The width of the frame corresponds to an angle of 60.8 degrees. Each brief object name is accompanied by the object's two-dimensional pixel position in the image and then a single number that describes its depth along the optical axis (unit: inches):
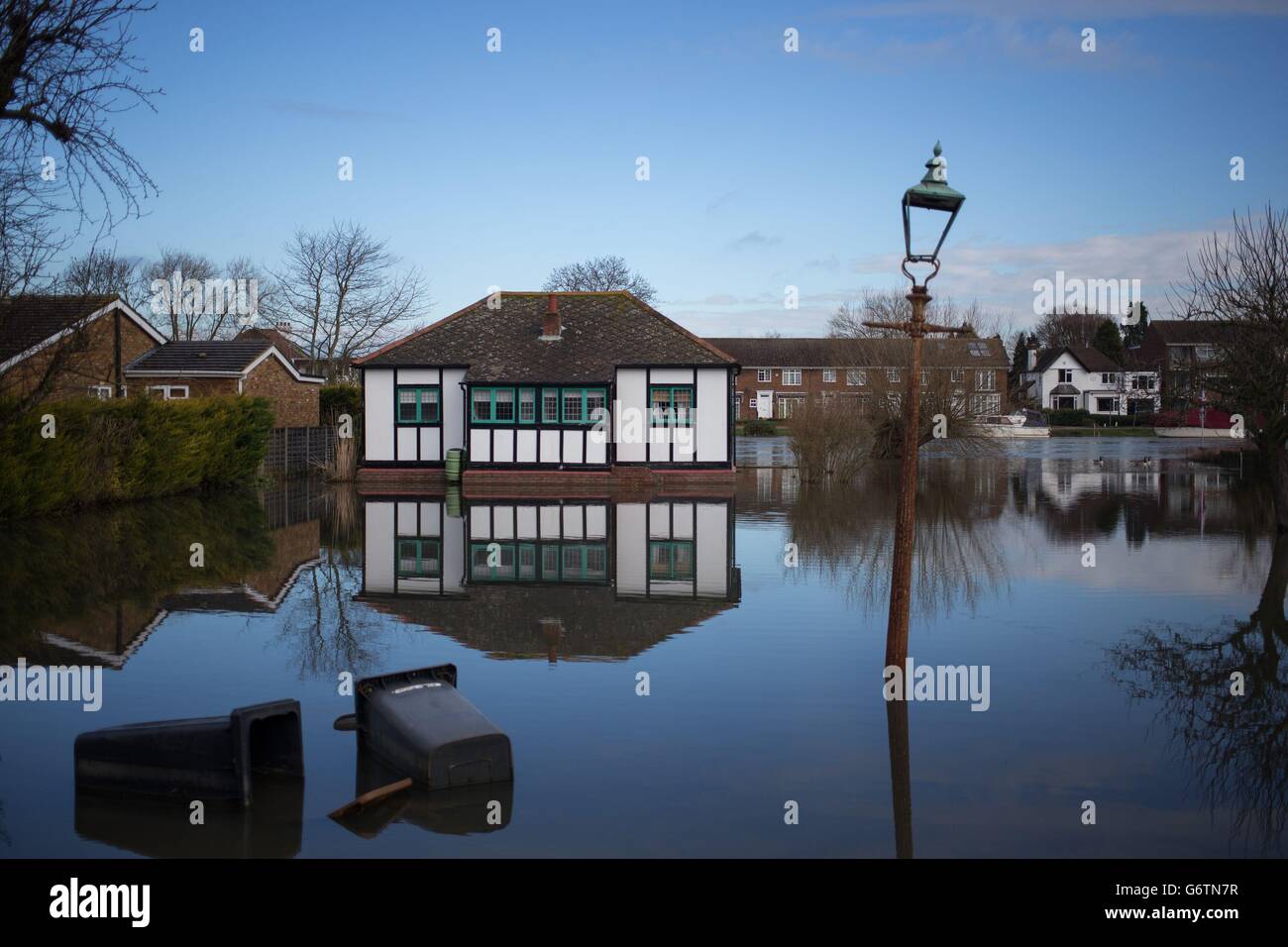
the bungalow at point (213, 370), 1273.4
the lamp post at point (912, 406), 301.6
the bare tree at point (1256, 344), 704.4
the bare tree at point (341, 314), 1871.3
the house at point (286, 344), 2482.8
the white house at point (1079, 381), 3075.8
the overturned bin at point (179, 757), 248.8
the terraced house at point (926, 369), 1346.0
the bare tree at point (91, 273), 722.2
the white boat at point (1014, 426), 1417.4
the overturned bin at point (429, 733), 257.0
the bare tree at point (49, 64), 446.6
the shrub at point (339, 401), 1443.2
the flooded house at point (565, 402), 1127.6
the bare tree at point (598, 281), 2615.7
